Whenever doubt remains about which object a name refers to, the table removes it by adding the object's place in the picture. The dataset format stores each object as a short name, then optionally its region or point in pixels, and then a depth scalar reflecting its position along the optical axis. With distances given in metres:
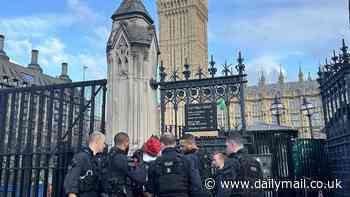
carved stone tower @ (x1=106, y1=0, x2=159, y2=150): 6.43
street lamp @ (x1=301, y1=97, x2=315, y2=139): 14.18
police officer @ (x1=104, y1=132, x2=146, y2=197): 4.06
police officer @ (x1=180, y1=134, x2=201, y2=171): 4.66
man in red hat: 4.80
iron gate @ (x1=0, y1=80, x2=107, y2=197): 6.72
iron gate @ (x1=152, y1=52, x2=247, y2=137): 6.43
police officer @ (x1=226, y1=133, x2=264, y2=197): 4.61
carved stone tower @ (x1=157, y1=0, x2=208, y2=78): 70.50
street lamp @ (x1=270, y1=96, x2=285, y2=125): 15.55
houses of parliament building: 69.44
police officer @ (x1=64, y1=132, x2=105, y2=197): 3.94
